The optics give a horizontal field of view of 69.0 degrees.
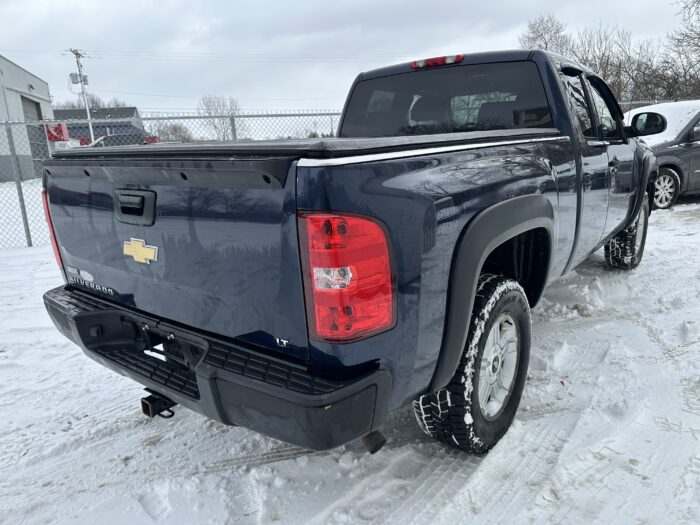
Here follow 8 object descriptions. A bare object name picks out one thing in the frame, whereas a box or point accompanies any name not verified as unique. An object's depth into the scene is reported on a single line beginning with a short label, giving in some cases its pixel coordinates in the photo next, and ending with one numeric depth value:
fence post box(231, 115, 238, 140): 8.41
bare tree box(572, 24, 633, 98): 22.56
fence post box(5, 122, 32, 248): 6.82
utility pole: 50.84
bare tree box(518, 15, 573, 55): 29.41
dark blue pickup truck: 1.60
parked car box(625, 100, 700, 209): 8.64
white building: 21.28
